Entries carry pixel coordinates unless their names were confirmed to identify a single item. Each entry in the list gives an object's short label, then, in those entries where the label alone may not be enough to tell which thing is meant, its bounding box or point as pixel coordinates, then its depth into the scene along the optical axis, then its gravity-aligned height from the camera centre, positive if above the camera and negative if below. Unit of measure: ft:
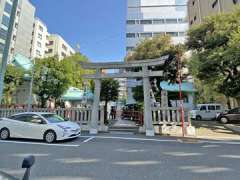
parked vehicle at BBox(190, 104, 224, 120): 67.72 +2.86
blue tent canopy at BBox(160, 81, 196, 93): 73.95 +13.89
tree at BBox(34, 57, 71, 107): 56.24 +11.24
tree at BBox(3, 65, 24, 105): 62.69 +12.63
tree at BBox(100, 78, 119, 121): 78.12 +11.84
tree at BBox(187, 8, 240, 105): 43.62 +15.13
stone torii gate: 35.81 +8.56
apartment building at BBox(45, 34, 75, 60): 176.84 +68.91
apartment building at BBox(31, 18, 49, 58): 156.12 +68.26
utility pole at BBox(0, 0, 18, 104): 19.26 +7.52
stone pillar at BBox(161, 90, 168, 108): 44.03 +4.56
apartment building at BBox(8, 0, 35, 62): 128.88 +62.14
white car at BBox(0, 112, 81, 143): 27.81 -1.46
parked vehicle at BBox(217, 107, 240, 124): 53.83 +0.91
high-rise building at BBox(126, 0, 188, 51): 123.65 +65.95
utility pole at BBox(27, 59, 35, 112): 42.74 +5.71
